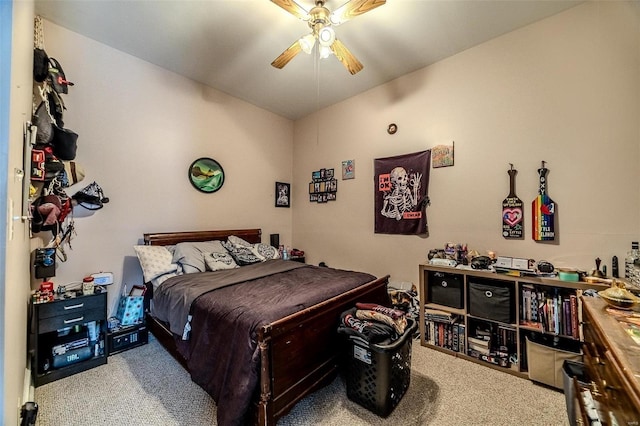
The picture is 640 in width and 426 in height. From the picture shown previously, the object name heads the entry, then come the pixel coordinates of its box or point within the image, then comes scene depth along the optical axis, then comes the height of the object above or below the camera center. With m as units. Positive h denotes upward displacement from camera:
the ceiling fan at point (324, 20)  1.86 +1.52
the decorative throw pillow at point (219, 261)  2.85 -0.51
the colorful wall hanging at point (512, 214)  2.49 +0.02
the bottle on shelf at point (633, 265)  1.76 -0.35
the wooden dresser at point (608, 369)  0.78 -0.56
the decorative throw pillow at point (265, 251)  3.45 -0.48
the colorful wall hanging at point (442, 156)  2.94 +0.70
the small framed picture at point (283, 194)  4.49 +0.38
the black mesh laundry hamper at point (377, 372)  1.68 -1.05
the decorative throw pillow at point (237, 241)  3.43 -0.34
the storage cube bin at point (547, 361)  1.97 -1.15
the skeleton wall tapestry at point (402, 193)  3.13 +0.30
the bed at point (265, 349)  1.46 -0.87
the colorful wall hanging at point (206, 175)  3.41 +0.57
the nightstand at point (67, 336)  2.01 -1.04
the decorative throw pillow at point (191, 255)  2.71 -0.42
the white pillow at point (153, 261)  2.56 -0.46
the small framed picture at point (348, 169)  3.83 +0.71
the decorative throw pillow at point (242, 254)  3.15 -0.48
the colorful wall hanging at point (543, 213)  2.34 +0.03
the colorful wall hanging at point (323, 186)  4.07 +0.49
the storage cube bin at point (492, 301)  2.25 -0.76
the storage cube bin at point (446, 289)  2.54 -0.73
